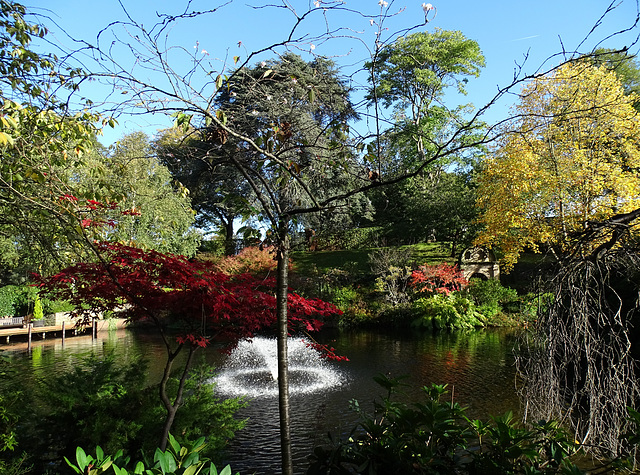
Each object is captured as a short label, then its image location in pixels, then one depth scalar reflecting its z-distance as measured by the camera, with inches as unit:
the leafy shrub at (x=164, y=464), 62.1
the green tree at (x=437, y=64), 844.6
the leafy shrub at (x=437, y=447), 91.0
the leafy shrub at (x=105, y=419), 155.9
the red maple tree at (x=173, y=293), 152.5
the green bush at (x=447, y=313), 611.8
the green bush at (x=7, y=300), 674.2
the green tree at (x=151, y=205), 704.4
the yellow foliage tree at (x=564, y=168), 406.0
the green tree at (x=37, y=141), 139.3
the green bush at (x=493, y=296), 662.5
